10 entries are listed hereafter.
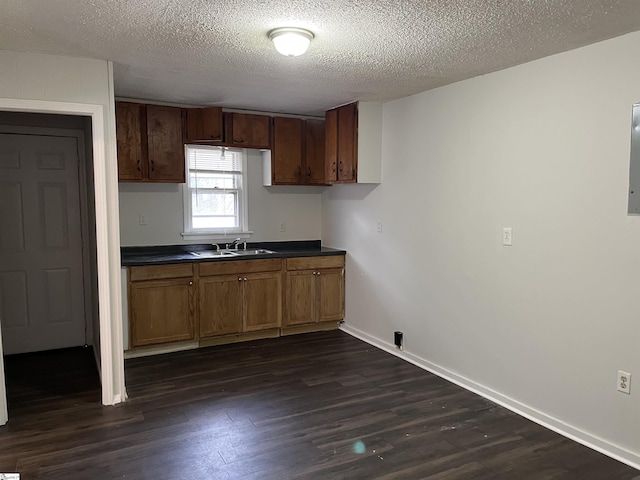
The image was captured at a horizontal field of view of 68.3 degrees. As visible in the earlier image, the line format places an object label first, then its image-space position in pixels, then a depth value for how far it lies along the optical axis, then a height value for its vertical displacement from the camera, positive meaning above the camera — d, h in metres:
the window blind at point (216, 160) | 4.84 +0.47
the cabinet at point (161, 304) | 4.12 -0.89
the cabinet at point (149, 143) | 4.25 +0.57
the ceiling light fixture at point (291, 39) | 2.49 +0.89
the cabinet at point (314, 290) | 4.86 -0.89
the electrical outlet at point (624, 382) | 2.57 -0.96
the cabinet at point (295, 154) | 4.98 +0.55
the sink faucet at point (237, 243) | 5.09 -0.41
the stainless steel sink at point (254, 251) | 4.90 -0.50
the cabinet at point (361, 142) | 4.42 +0.60
